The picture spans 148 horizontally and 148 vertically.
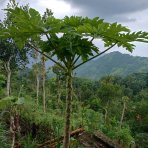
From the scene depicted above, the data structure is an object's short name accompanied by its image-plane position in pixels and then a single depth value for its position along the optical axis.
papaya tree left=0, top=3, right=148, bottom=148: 1.60
